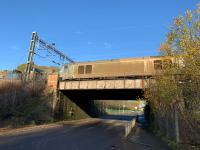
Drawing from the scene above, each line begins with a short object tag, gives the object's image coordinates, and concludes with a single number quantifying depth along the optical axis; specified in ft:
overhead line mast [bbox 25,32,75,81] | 140.03
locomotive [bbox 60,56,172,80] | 108.06
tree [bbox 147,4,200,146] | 41.37
